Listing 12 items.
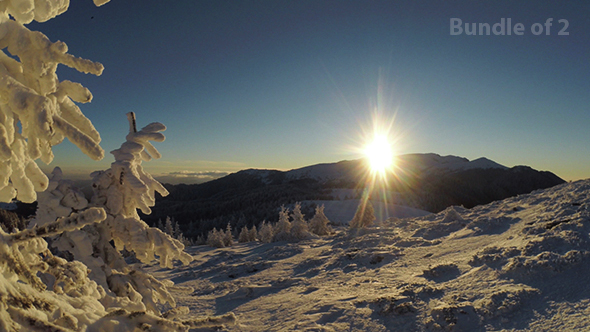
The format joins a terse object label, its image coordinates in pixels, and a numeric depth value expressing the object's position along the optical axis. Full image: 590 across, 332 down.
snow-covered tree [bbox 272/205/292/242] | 25.45
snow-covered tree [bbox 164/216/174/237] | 40.87
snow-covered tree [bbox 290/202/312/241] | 24.24
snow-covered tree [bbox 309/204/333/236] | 30.38
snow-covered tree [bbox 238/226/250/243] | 35.53
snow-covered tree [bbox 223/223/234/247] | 32.78
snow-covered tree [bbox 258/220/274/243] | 31.34
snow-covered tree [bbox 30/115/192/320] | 4.02
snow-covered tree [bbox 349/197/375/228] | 29.70
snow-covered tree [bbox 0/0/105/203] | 1.38
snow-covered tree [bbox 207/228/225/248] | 30.19
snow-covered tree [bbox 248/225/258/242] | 36.22
